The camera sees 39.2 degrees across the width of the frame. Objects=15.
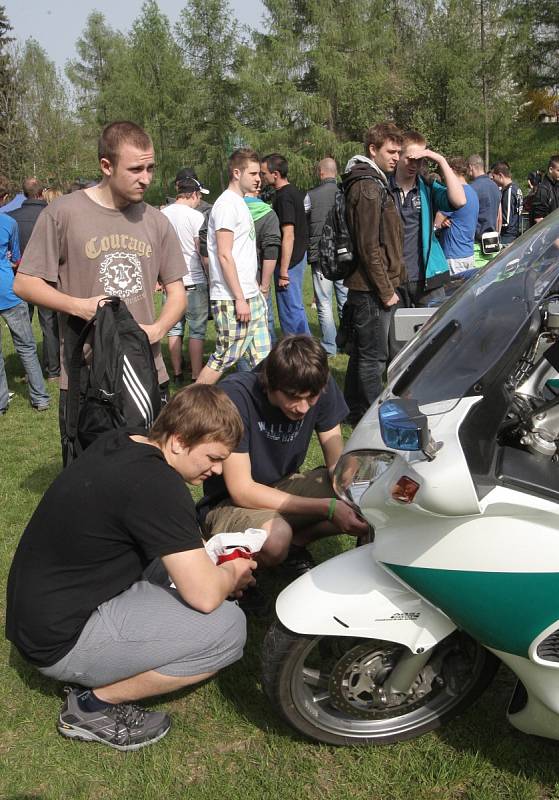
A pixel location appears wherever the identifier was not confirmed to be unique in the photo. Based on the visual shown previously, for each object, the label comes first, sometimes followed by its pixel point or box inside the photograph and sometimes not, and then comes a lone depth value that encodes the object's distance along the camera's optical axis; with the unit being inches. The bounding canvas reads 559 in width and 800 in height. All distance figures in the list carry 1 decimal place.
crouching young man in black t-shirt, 96.3
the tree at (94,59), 2143.2
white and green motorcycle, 77.6
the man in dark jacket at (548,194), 374.6
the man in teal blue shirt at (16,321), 264.1
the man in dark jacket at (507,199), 415.2
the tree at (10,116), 1369.3
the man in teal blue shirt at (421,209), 207.3
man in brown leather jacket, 196.9
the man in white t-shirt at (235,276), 221.8
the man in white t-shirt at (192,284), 277.0
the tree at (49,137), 1407.5
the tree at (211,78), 1539.1
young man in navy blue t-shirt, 116.3
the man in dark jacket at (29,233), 302.0
